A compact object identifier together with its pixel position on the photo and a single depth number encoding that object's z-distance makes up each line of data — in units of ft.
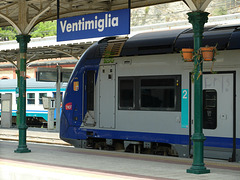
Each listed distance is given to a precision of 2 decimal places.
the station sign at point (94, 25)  36.70
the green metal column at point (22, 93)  43.88
